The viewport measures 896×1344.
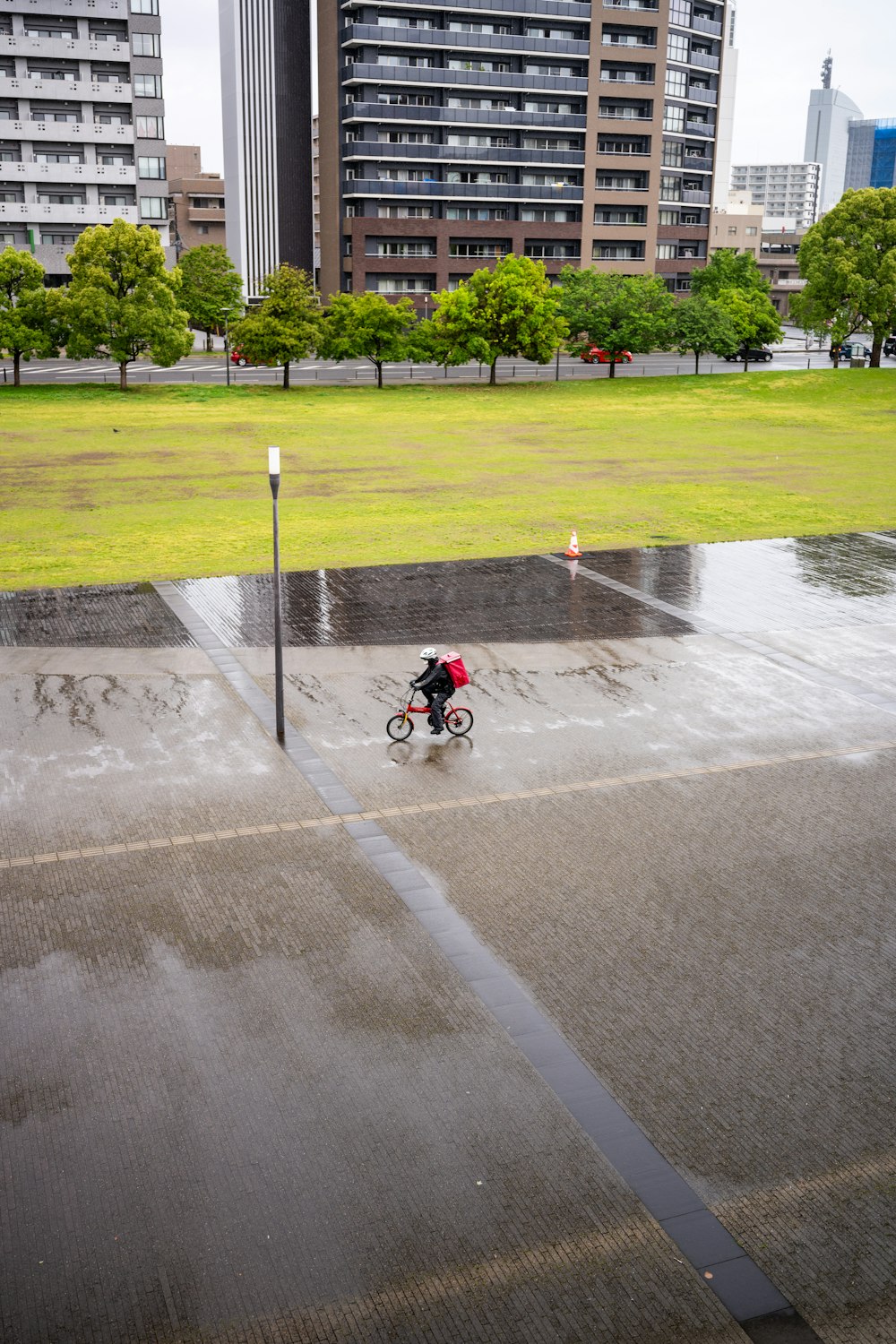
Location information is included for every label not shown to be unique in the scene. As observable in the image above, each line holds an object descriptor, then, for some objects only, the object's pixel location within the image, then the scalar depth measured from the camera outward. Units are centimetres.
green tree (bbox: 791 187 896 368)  6675
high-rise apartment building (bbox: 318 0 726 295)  9394
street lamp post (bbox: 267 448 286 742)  1462
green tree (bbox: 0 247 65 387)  5741
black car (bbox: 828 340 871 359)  8881
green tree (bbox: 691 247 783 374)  7100
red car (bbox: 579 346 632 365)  7838
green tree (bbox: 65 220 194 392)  5703
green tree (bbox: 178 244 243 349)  8869
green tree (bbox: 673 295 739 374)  6769
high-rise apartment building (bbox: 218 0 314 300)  11406
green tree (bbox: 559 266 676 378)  6756
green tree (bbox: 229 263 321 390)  6181
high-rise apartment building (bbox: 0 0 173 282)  7356
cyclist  1534
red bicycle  1577
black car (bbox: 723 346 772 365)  8319
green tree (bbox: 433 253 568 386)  6291
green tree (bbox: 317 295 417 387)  6391
